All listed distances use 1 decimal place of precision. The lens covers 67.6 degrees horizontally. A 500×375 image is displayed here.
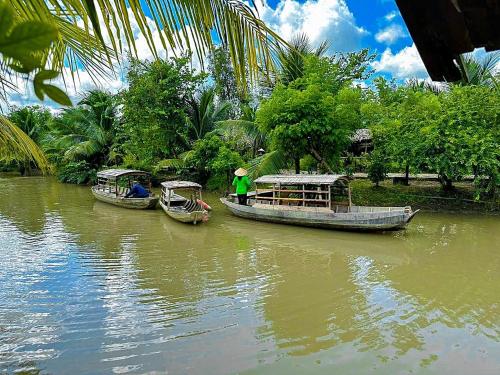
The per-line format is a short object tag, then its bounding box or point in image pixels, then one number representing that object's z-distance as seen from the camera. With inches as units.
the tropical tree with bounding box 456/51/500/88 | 745.7
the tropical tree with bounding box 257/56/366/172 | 537.3
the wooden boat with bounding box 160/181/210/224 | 476.7
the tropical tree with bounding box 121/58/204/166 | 791.1
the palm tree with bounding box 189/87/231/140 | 841.5
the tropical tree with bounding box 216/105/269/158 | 708.7
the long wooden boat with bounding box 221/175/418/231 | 406.3
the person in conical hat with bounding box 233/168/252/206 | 533.6
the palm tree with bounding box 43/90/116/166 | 1005.8
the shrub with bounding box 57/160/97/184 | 994.8
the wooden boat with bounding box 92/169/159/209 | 582.9
